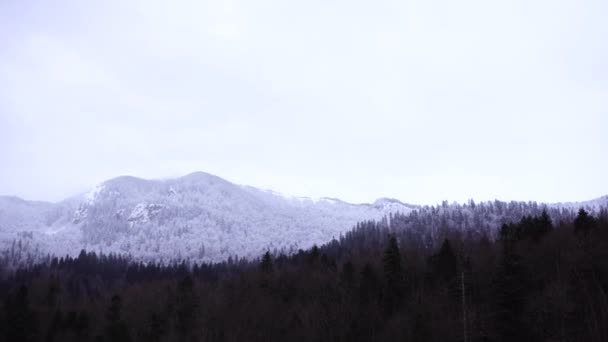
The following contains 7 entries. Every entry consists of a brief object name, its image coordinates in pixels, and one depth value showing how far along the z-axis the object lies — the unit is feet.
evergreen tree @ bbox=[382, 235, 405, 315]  243.40
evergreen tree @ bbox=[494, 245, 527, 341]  168.66
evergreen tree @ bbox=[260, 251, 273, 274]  332.31
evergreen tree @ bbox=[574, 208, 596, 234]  238.07
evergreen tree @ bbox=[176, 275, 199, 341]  267.84
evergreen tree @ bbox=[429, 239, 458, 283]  246.47
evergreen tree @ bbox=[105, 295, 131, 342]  243.19
